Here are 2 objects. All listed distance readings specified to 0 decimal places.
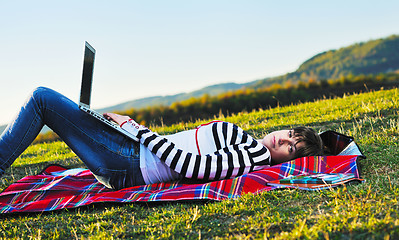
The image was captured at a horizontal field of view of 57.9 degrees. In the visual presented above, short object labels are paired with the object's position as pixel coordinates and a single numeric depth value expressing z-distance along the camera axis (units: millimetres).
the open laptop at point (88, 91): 3205
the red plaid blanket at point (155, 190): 3119
